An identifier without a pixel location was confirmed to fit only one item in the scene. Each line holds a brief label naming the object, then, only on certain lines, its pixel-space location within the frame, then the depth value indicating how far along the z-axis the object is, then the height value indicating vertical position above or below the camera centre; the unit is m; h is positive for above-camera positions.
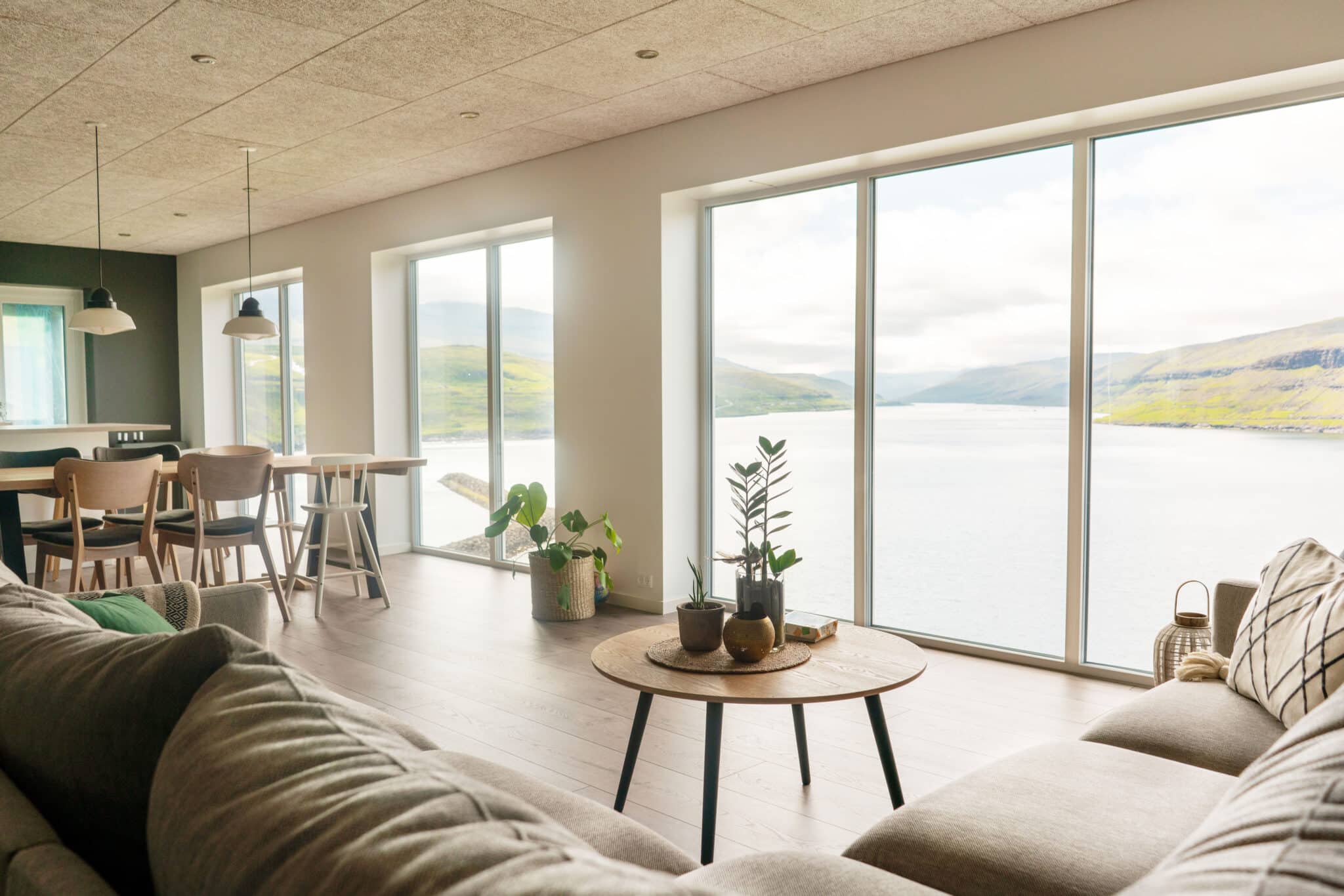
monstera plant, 4.96 -0.70
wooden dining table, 4.77 -0.33
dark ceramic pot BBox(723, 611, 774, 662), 2.30 -0.54
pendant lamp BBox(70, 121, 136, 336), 5.57 +0.59
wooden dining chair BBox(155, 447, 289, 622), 5.01 -0.41
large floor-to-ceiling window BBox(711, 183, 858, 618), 4.73 +0.27
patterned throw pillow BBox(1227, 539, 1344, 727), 1.78 -0.45
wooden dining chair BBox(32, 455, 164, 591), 4.67 -0.42
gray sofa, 0.63 -0.31
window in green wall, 8.47 +0.50
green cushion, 1.83 -0.39
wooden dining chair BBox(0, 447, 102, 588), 5.11 -0.56
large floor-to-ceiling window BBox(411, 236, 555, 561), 6.28 +0.22
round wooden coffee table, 2.10 -0.60
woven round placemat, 2.28 -0.60
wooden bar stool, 5.32 -0.52
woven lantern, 2.95 -0.70
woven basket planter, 4.97 -0.90
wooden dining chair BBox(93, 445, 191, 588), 5.41 -0.54
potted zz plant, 2.39 -0.38
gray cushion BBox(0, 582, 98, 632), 1.33 -0.28
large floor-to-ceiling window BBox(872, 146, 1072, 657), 4.05 +0.07
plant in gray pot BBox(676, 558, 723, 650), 2.39 -0.53
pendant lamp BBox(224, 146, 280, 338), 5.88 +0.56
